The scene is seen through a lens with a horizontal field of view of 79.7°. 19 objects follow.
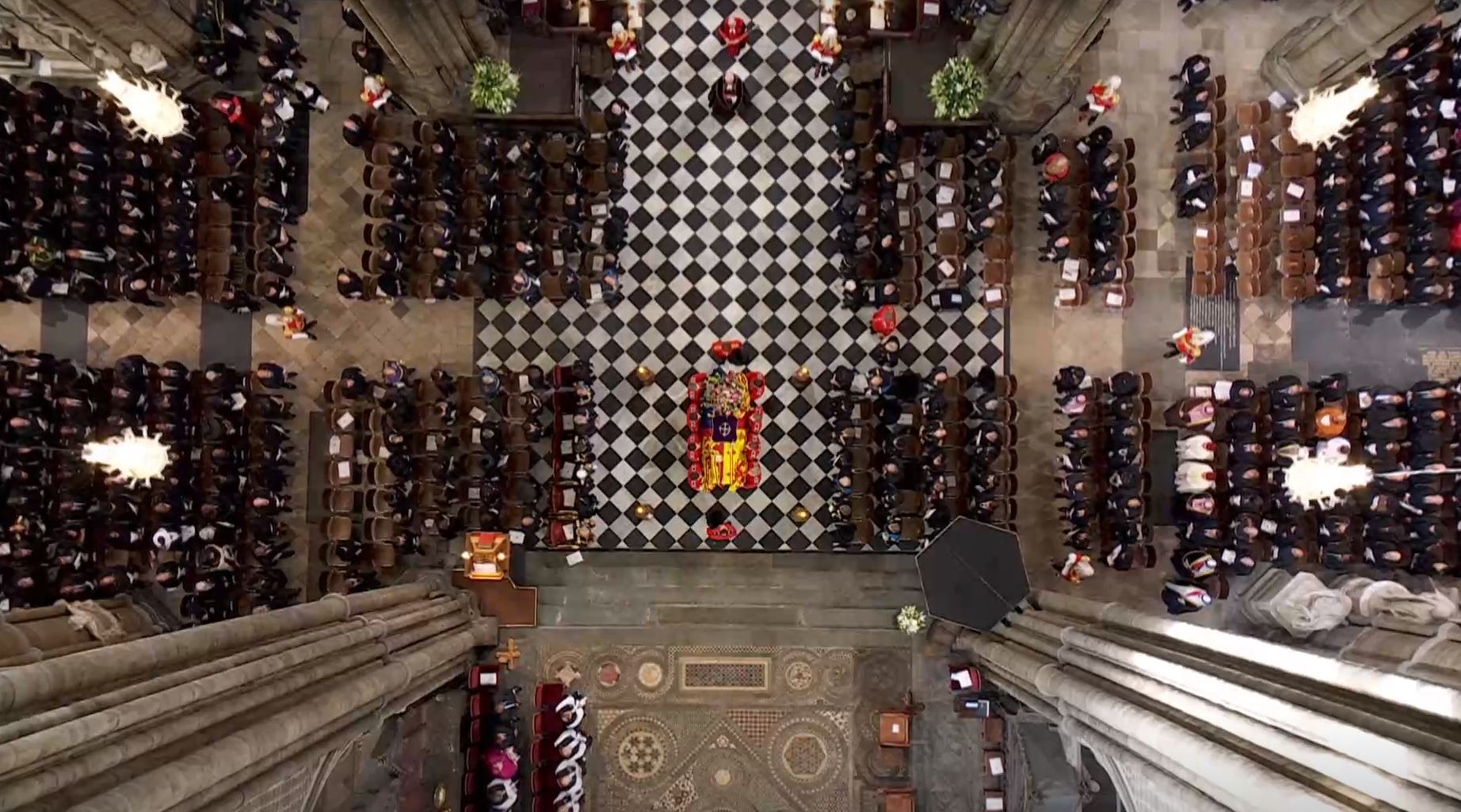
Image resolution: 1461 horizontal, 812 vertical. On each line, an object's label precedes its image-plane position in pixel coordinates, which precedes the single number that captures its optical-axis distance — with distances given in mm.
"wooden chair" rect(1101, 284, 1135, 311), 12414
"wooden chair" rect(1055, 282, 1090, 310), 12414
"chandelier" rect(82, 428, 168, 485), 11711
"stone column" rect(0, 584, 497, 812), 4695
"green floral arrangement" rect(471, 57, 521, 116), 11656
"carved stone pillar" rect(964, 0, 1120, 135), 10055
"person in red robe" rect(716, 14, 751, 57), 12578
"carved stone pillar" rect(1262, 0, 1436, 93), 11273
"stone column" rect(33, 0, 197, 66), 10758
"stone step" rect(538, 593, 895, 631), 12477
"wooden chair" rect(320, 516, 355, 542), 12305
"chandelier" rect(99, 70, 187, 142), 11734
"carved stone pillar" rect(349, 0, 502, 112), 10141
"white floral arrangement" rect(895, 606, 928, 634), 12062
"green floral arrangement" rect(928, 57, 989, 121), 11523
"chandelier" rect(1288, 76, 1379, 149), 11781
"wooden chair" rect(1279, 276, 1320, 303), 12344
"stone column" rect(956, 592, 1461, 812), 4750
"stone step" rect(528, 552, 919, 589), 12508
